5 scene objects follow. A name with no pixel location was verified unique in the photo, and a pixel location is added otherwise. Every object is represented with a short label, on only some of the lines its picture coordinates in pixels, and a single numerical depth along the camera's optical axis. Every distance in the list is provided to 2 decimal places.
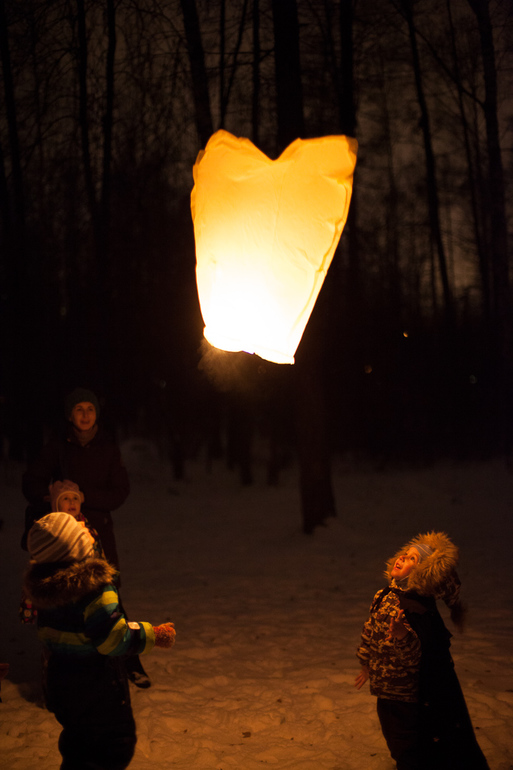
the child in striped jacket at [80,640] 2.81
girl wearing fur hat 3.02
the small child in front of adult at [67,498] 3.86
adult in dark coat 4.45
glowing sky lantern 2.87
